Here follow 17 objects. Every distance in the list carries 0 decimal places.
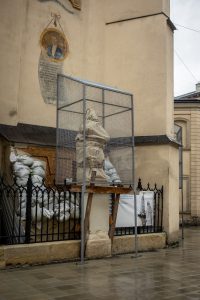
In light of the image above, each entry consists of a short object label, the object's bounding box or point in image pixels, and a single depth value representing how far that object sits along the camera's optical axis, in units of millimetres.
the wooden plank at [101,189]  8953
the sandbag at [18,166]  10000
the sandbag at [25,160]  10211
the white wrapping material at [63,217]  9055
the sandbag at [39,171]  10202
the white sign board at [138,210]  10742
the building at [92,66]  11516
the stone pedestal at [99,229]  9180
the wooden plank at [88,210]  9141
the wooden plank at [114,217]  9539
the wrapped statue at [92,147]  9328
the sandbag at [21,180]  9828
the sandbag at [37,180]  9891
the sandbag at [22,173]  9898
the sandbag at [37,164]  10352
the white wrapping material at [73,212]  9310
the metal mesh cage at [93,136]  9352
